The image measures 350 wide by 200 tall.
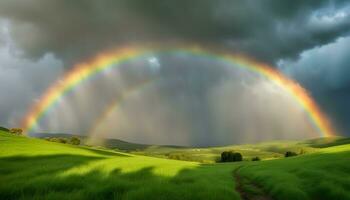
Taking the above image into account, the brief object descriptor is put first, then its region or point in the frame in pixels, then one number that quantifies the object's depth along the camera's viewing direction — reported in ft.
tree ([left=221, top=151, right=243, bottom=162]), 496.56
